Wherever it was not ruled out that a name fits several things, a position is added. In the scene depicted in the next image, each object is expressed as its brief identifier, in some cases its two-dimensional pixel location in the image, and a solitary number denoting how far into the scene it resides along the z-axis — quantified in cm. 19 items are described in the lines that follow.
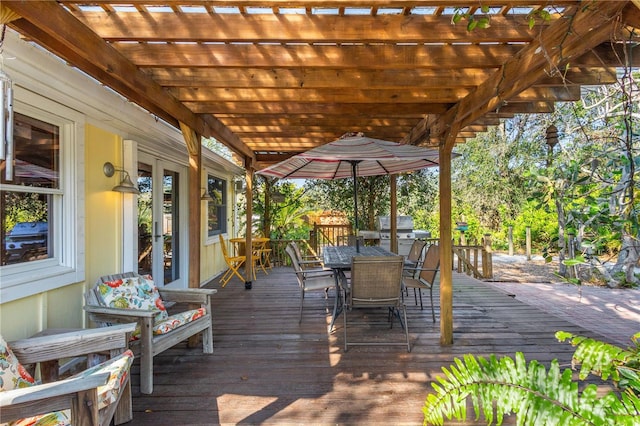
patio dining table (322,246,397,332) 360
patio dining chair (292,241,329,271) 443
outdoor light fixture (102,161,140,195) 333
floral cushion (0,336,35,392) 172
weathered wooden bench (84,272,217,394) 249
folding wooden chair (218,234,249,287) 604
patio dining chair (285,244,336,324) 400
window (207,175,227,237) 671
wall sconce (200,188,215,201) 596
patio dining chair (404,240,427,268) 464
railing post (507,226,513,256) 1155
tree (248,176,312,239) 846
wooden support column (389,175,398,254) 639
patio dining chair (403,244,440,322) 390
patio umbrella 349
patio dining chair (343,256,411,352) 320
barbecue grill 827
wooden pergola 190
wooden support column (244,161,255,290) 586
